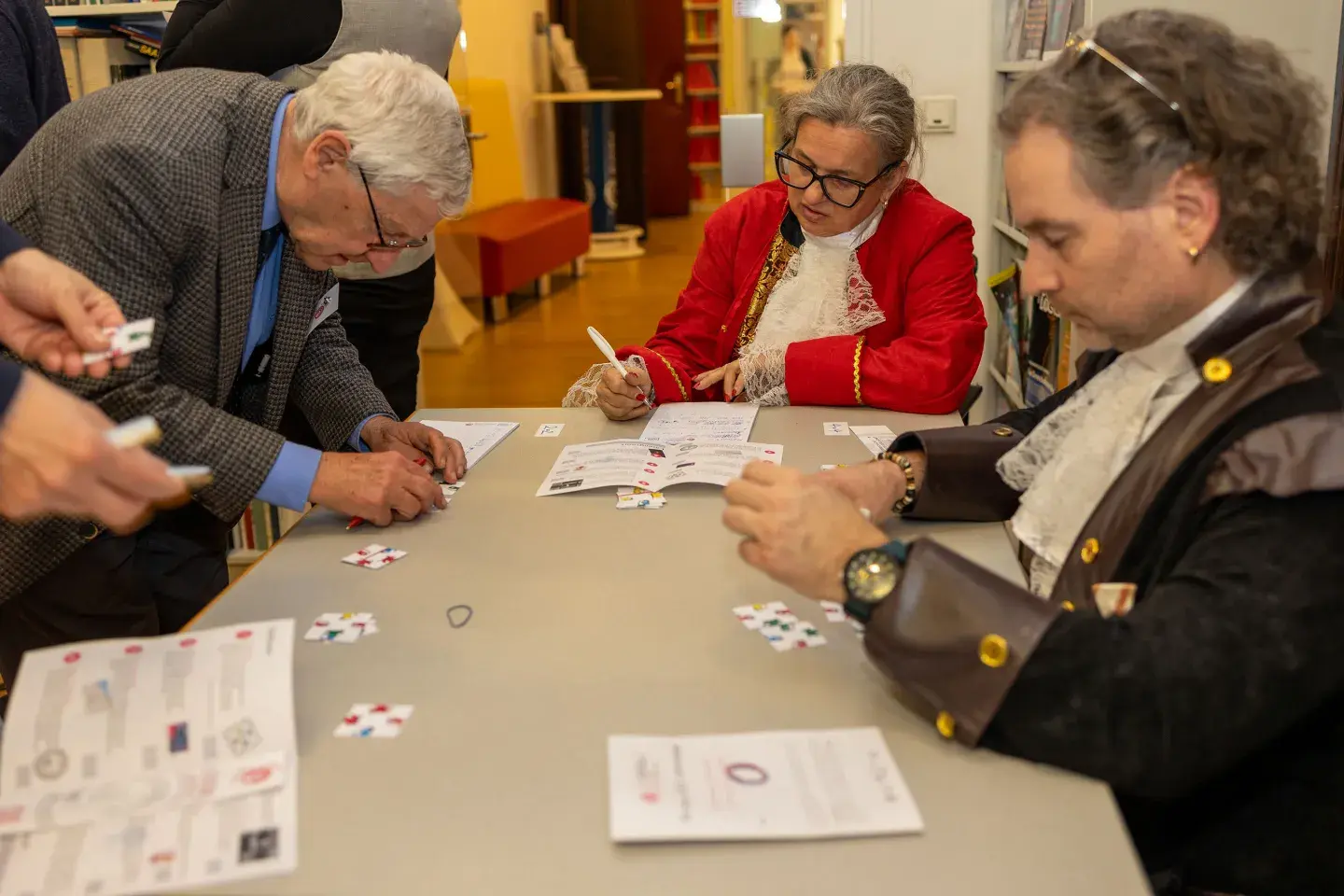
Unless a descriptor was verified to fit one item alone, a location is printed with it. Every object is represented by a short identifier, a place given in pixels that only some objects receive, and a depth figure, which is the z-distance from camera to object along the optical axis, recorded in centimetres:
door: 971
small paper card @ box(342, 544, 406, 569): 162
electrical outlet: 360
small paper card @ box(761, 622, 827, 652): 135
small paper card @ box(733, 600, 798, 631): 141
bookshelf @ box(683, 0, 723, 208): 1022
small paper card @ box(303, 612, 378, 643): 140
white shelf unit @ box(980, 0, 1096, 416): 352
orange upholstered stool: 684
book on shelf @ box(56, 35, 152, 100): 364
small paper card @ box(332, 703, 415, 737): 119
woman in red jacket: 234
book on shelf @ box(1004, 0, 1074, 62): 303
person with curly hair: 104
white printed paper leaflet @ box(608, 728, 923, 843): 101
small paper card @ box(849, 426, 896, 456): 208
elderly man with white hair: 163
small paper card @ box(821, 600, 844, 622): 142
